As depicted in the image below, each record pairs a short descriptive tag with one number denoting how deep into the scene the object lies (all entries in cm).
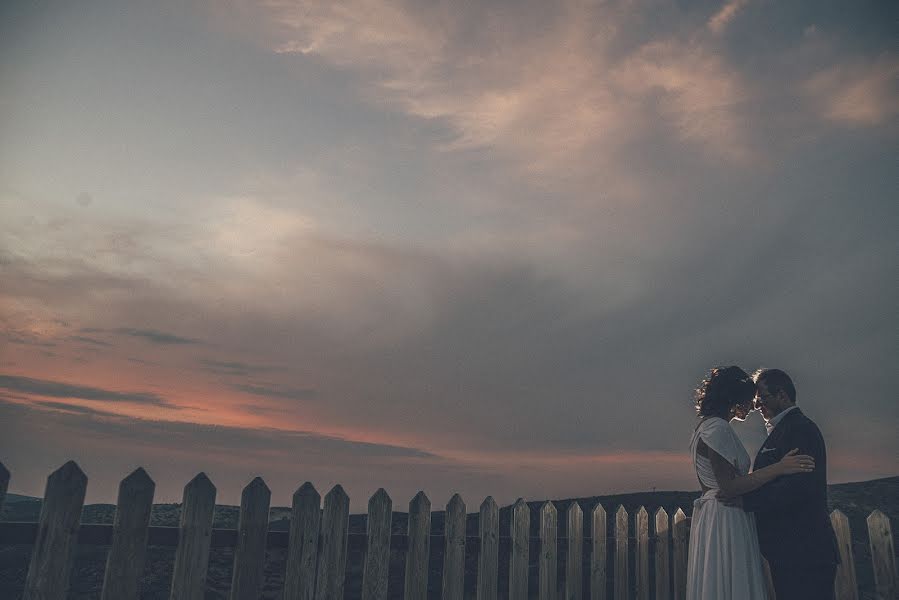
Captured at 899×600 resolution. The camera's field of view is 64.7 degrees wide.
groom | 543
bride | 555
